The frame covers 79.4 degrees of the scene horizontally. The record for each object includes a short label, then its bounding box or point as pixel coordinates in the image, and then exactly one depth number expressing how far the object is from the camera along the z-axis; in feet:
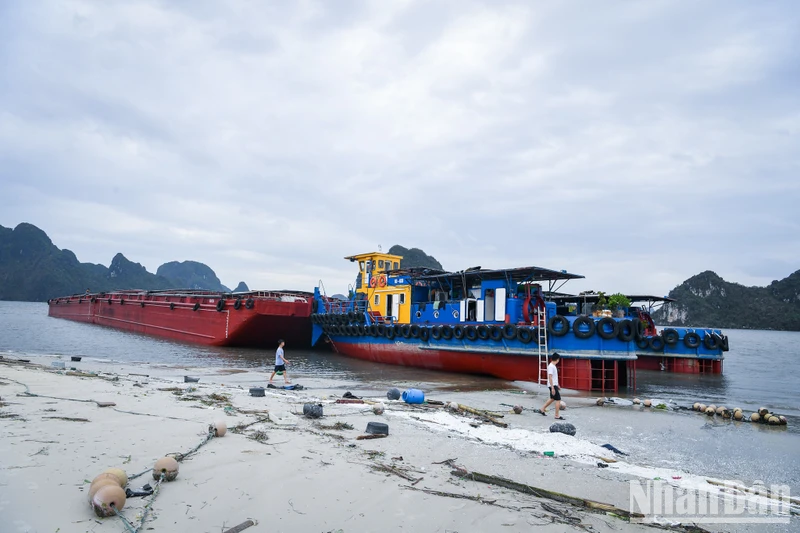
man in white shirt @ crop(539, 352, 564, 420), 29.04
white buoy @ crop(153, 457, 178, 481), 12.18
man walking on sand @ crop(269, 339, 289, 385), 39.06
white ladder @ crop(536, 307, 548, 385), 46.85
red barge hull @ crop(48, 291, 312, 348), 76.02
